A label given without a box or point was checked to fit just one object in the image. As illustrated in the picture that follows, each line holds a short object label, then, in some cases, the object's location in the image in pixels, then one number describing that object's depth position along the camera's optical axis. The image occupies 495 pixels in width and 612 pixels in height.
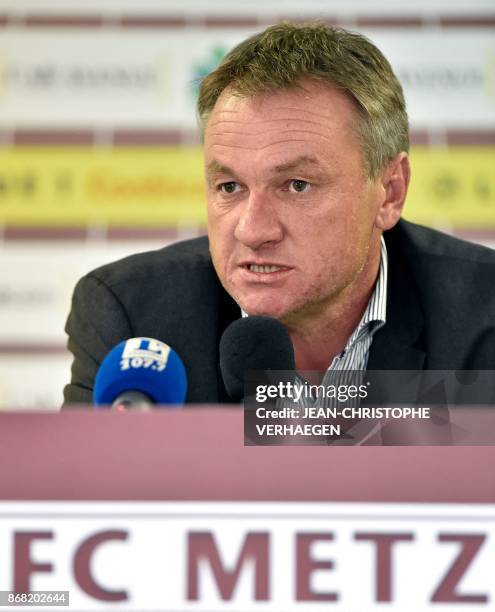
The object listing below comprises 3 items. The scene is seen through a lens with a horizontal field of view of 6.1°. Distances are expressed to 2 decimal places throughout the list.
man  3.99
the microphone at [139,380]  3.68
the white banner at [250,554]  3.61
